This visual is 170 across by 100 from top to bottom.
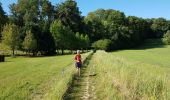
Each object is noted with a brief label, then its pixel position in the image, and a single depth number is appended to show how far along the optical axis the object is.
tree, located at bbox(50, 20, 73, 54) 36.92
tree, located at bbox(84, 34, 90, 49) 43.18
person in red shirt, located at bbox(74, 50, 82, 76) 9.87
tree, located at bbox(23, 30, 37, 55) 33.44
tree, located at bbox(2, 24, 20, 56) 32.35
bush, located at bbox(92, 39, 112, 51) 46.66
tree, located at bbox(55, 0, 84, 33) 45.29
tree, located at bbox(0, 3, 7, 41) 40.08
